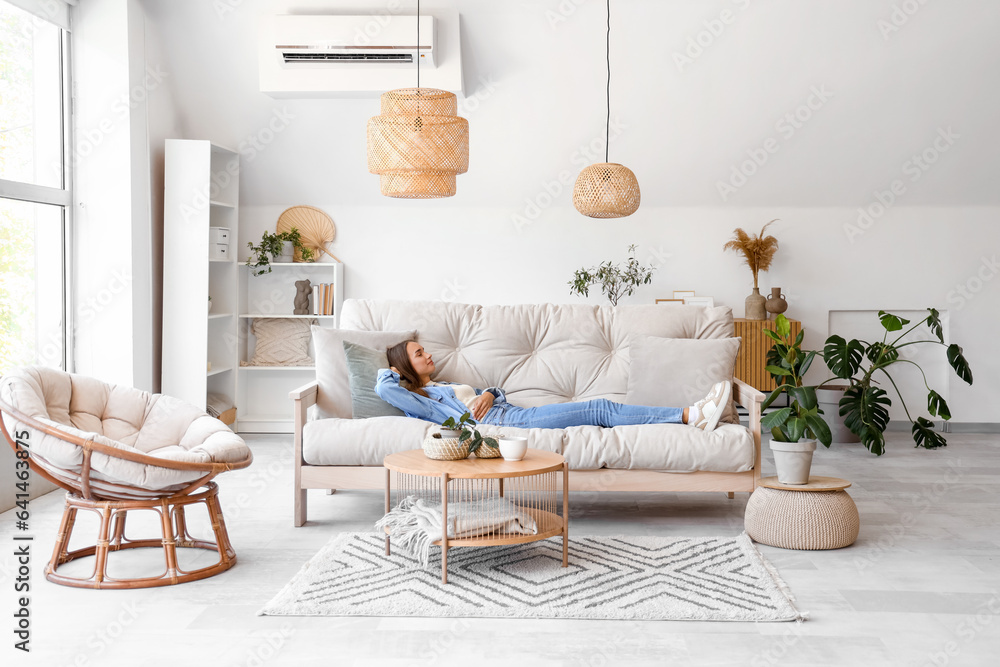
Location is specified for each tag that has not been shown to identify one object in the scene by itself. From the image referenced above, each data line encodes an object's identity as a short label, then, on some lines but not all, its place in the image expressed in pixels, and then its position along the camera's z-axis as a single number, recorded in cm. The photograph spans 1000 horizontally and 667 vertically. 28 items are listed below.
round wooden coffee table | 284
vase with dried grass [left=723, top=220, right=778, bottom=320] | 586
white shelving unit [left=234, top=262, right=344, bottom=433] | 606
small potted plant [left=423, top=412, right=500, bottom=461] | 304
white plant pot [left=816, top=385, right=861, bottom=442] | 570
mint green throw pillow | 374
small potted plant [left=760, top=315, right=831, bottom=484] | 324
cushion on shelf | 607
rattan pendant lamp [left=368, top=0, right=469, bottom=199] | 347
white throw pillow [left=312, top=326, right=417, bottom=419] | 386
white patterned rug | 261
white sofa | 348
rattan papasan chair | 272
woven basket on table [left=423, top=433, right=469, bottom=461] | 304
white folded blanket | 289
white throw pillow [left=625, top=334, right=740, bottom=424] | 387
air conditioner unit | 487
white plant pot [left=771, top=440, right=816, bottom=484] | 323
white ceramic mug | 301
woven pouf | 323
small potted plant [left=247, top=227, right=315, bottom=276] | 587
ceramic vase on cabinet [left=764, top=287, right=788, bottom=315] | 587
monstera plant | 525
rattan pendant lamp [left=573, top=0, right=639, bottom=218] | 412
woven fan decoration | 609
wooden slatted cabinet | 579
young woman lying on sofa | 362
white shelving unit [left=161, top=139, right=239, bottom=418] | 521
